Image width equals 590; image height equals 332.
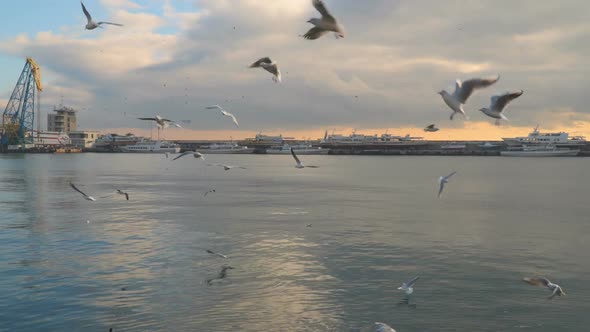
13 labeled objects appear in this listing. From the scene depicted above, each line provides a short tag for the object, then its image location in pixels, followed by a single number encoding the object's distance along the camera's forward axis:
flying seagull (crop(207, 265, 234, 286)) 16.78
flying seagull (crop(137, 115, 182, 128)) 16.75
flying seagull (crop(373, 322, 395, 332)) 10.97
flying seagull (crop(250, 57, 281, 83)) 12.15
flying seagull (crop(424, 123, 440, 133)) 13.01
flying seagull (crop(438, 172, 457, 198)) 13.85
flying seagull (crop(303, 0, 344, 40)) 9.48
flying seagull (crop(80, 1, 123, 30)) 13.44
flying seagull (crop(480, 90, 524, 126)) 9.79
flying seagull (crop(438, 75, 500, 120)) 9.44
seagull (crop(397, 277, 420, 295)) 15.10
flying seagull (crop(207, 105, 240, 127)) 14.91
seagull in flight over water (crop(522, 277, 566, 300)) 11.87
